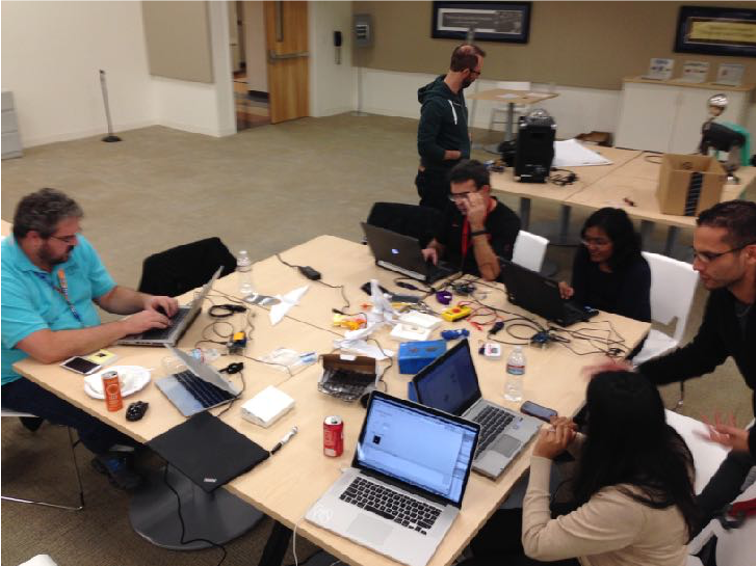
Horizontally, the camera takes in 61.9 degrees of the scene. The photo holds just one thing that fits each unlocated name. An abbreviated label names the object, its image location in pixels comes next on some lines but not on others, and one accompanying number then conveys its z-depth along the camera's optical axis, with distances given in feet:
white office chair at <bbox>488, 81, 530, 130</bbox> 25.79
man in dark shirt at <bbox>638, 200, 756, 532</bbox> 6.03
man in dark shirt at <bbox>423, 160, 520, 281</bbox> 9.63
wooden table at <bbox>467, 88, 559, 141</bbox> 22.82
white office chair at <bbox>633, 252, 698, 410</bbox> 9.05
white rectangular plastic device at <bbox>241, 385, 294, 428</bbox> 6.26
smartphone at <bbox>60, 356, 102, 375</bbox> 6.99
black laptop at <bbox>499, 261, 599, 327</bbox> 7.94
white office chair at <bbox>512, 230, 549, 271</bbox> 10.08
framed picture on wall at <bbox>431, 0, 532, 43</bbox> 25.73
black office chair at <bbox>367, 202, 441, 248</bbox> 10.91
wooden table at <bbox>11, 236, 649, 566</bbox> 5.30
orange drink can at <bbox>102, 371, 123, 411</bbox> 6.31
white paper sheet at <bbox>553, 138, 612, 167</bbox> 15.10
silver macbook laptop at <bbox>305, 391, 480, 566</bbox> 5.07
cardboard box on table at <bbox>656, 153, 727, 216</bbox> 11.62
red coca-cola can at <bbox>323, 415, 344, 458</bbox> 5.73
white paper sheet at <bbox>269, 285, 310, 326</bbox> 8.27
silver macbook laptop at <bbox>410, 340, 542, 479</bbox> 5.85
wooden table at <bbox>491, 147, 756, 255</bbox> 12.23
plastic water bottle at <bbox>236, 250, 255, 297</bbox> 8.93
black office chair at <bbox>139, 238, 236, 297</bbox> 9.34
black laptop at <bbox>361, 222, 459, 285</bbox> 9.05
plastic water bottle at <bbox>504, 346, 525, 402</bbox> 6.79
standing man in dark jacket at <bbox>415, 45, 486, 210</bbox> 11.98
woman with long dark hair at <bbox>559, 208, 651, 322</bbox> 8.46
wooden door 27.14
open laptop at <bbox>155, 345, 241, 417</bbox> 6.45
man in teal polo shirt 6.81
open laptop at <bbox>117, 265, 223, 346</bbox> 7.57
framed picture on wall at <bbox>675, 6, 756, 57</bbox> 21.89
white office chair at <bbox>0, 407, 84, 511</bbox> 7.35
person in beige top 4.64
